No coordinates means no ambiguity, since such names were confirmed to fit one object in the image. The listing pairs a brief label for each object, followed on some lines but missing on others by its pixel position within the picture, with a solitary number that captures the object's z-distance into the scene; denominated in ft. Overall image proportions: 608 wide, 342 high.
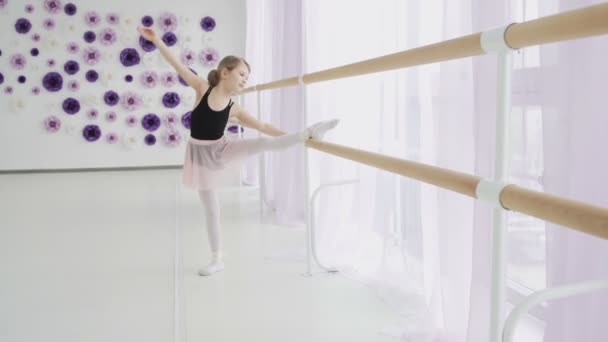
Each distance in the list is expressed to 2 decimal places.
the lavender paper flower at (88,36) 18.28
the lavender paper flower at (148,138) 19.06
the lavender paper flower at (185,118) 19.18
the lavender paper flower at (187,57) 18.92
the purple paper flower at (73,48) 18.24
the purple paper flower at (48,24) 17.99
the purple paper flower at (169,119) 19.10
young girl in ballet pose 7.47
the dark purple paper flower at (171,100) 18.98
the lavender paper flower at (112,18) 18.30
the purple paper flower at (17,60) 17.93
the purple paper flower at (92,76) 18.44
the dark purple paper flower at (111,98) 18.62
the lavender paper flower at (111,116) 18.71
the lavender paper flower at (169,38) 18.70
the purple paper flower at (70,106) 18.42
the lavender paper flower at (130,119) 18.88
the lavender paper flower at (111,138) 18.80
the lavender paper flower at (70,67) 18.28
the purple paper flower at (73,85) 18.37
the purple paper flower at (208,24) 18.98
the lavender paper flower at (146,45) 18.58
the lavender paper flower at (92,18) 18.20
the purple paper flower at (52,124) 18.33
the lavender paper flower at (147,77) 18.76
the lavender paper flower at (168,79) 18.84
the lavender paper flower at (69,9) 18.06
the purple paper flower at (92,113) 18.58
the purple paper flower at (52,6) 17.93
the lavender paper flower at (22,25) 17.83
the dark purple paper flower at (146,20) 18.56
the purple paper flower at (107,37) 18.38
